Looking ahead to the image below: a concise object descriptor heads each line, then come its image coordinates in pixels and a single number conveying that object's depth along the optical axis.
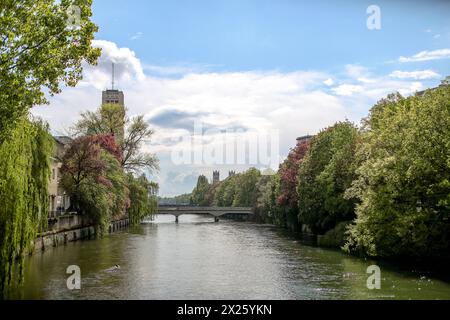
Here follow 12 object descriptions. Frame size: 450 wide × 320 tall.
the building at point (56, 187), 57.44
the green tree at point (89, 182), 50.22
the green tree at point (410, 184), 29.42
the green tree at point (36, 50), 17.11
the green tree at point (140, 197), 71.22
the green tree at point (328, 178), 48.41
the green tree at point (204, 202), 184.80
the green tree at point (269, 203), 79.81
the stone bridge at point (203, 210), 105.12
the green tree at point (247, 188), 125.66
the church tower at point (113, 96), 112.87
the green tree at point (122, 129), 67.19
